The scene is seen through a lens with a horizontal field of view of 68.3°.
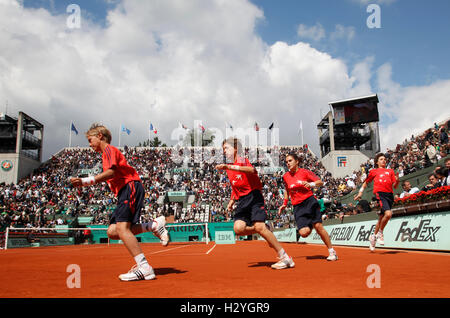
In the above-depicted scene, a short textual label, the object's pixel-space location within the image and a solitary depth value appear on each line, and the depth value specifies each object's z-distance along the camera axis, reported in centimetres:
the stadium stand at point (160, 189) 2639
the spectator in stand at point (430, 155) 1525
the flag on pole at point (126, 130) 4588
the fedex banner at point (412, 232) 783
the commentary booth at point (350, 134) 4219
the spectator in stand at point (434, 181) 940
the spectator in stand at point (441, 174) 946
